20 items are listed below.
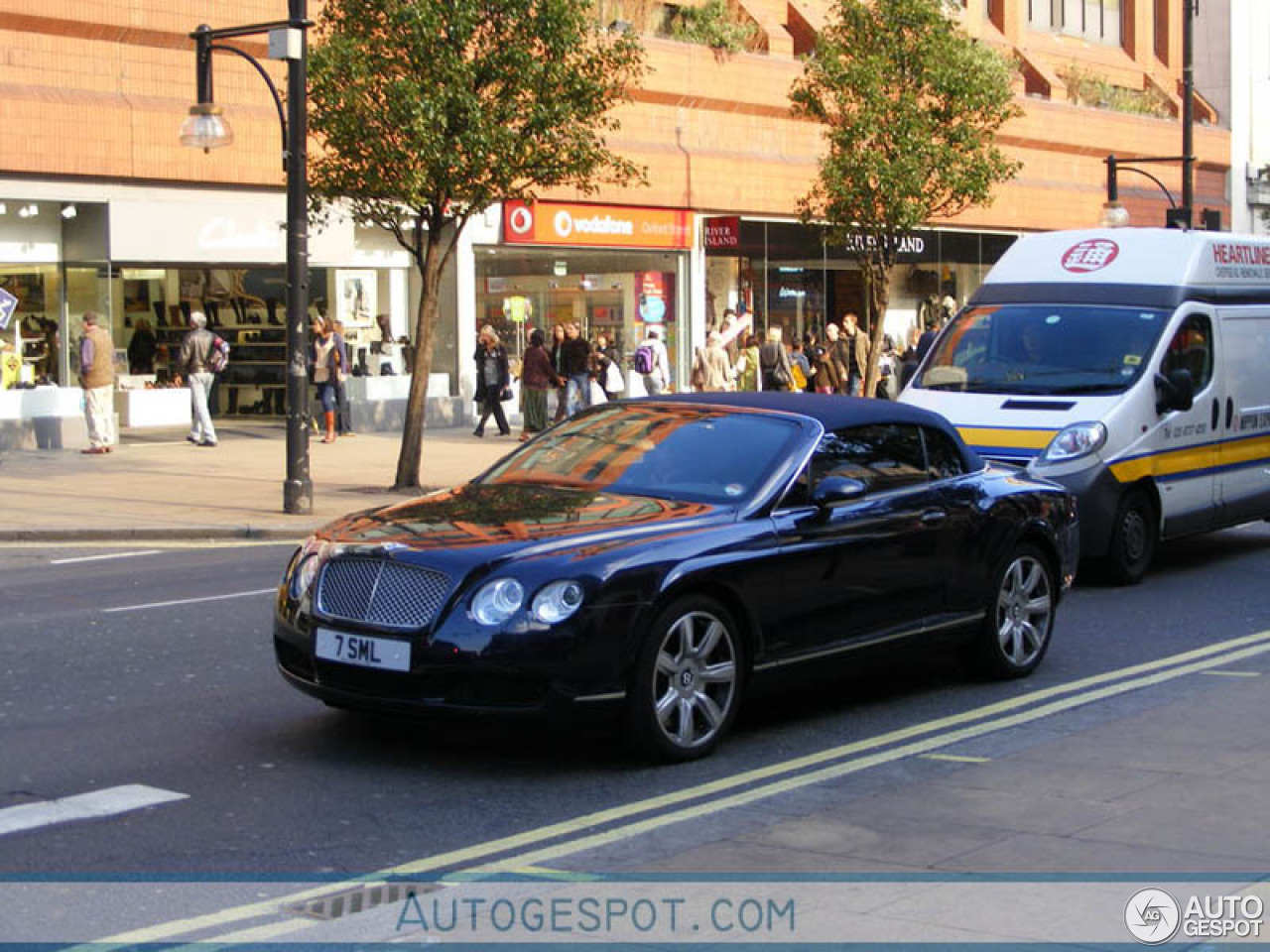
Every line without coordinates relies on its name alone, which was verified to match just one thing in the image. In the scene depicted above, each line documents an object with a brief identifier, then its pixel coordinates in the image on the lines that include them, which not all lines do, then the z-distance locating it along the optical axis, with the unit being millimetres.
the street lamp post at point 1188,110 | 30078
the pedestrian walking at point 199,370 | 25047
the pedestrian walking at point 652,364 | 29297
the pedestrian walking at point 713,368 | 27109
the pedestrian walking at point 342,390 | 26666
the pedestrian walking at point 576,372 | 27453
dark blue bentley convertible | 7047
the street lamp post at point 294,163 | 17188
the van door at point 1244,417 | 13984
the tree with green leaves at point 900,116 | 26938
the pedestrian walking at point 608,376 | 29156
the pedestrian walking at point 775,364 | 27641
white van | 12711
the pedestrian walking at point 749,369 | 28297
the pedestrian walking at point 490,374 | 27703
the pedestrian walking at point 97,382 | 23531
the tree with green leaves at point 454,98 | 18562
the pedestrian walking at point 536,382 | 26750
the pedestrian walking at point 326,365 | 26281
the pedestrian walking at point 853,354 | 29500
